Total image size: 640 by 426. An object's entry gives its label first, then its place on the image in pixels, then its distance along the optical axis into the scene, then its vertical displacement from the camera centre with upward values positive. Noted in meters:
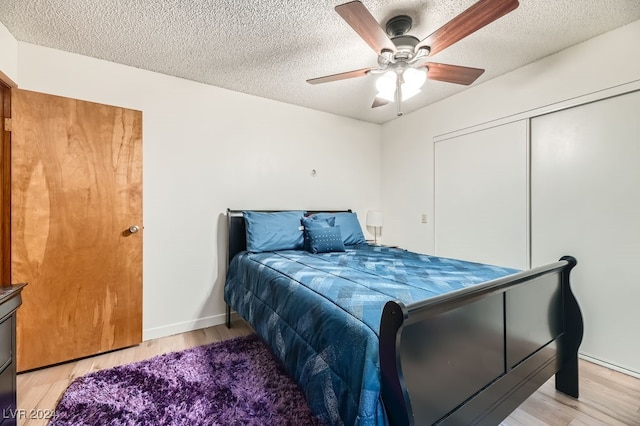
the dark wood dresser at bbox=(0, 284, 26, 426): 1.16 -0.62
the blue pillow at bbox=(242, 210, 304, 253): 2.66 -0.21
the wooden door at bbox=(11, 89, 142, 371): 1.98 -0.12
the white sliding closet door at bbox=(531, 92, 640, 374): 1.96 +0.00
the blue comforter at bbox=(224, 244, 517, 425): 1.02 -0.48
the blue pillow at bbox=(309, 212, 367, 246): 3.15 -0.18
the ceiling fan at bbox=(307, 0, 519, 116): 1.32 +0.96
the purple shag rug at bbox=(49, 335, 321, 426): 1.52 -1.13
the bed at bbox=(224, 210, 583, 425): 0.97 -0.56
